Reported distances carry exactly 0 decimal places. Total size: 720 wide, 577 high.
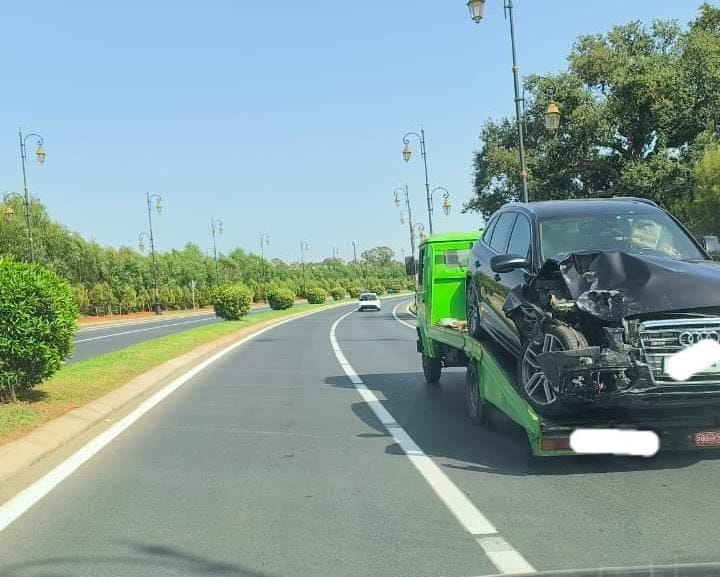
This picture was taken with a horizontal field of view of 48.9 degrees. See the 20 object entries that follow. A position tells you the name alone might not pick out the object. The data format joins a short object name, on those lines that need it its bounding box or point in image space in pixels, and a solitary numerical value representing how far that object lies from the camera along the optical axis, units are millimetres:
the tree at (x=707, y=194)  32125
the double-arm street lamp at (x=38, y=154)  37594
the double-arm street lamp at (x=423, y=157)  37219
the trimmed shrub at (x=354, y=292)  127162
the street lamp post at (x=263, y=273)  115250
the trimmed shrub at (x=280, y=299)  58312
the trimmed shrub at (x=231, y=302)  38312
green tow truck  6027
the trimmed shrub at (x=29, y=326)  9430
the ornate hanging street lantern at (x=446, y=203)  48750
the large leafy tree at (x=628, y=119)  36250
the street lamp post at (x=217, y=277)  96275
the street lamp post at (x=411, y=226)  54438
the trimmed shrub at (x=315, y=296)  82000
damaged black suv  5773
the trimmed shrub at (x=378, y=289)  128800
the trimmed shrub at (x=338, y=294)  107262
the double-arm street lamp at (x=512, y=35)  20016
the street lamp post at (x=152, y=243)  59438
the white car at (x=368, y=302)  64188
